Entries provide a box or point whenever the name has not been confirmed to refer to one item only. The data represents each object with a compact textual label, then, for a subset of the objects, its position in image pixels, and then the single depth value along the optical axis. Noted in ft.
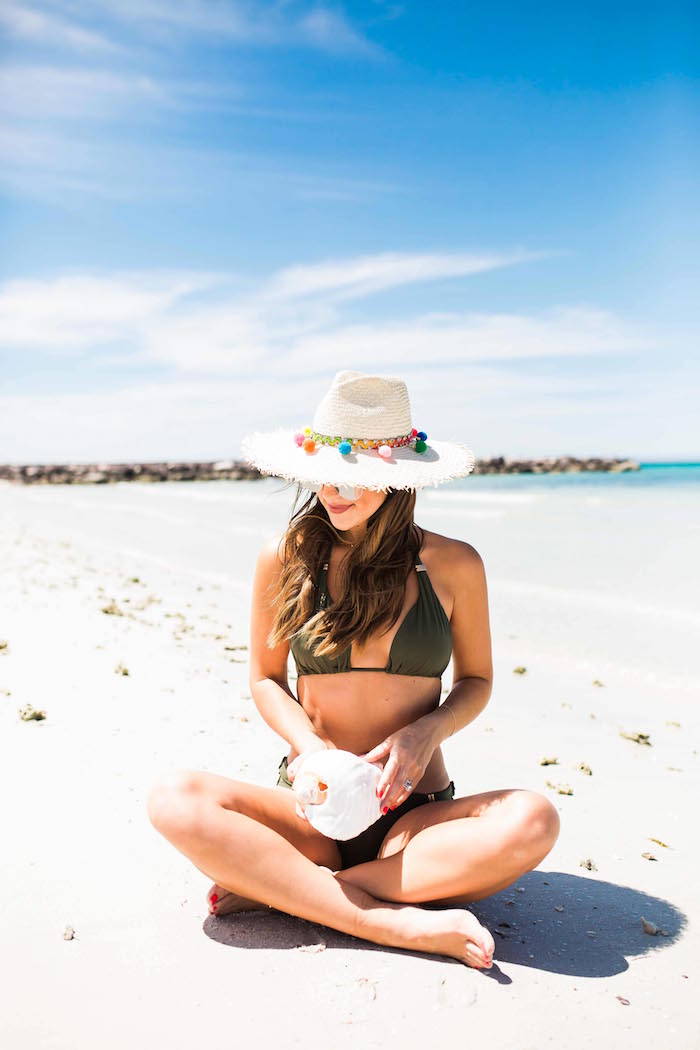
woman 8.75
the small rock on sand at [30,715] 14.84
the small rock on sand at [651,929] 9.72
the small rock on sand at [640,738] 17.28
